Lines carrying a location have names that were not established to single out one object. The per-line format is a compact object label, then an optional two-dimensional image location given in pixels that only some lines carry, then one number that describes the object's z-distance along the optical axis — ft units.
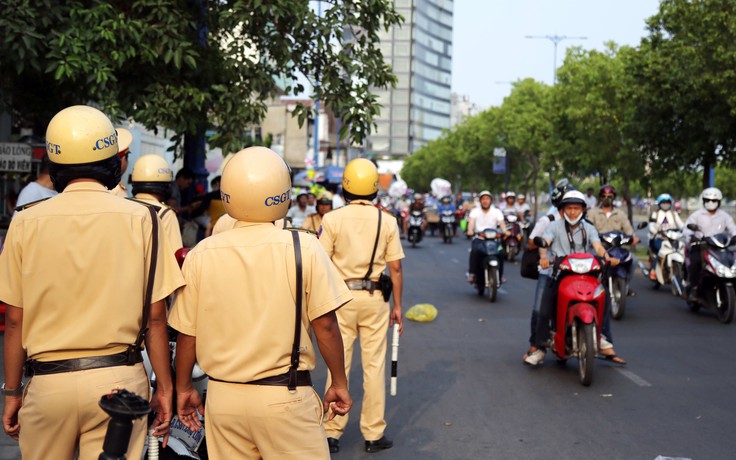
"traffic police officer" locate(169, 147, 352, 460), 11.25
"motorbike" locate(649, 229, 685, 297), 49.80
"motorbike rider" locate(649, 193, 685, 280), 54.34
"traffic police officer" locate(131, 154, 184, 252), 22.43
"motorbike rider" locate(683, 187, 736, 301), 44.80
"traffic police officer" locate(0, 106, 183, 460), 11.21
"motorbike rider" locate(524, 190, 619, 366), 29.43
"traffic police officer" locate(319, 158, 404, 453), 20.57
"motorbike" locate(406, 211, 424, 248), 106.73
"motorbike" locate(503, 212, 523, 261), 79.71
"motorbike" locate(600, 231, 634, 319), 42.47
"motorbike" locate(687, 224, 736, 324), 41.42
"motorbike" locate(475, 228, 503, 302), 50.80
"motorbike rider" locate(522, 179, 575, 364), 30.53
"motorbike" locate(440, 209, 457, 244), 119.03
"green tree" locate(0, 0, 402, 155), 33.58
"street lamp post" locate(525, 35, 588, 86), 247.54
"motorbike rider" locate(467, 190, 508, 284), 52.19
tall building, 569.23
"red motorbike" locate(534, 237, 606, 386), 27.91
